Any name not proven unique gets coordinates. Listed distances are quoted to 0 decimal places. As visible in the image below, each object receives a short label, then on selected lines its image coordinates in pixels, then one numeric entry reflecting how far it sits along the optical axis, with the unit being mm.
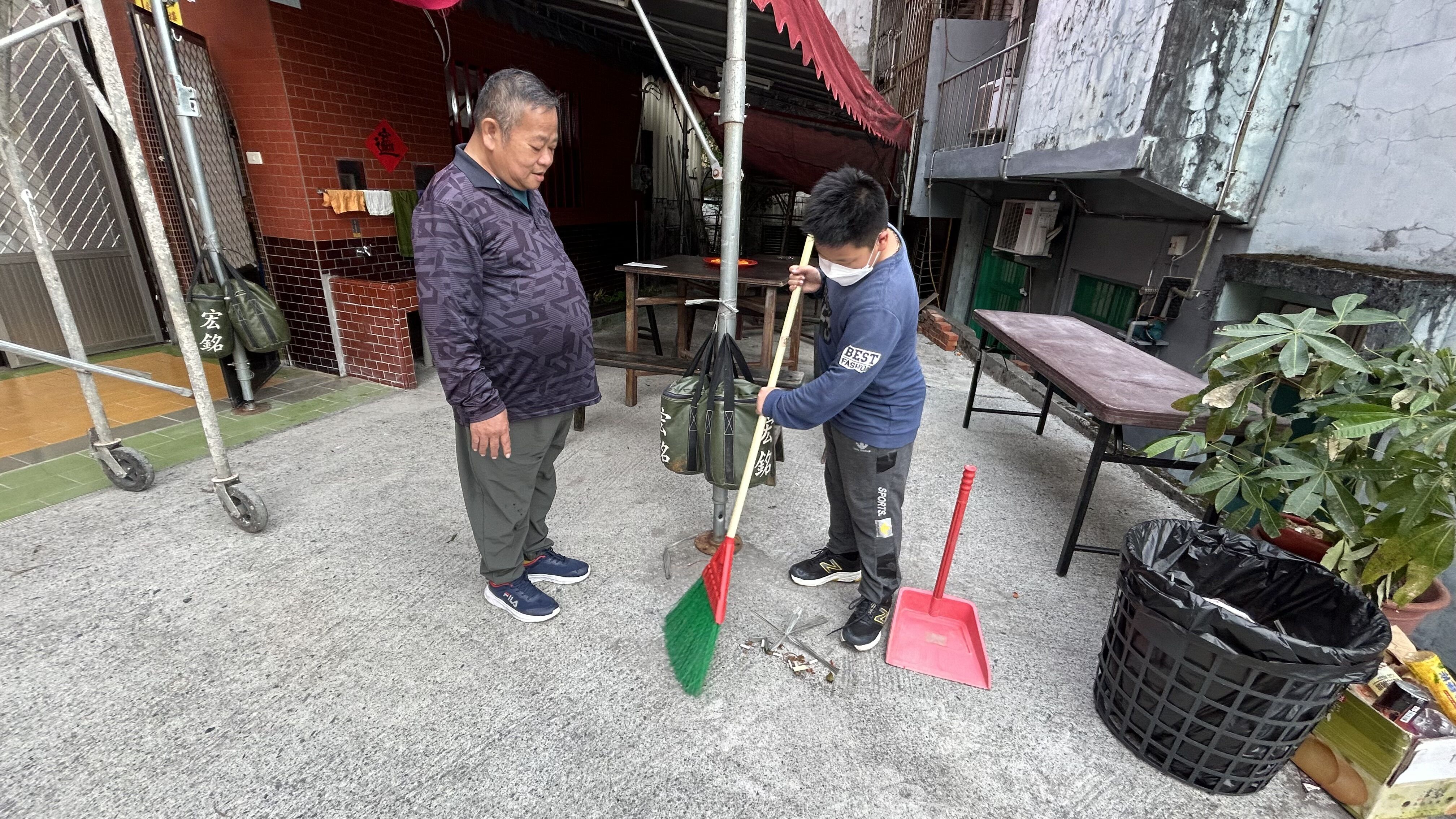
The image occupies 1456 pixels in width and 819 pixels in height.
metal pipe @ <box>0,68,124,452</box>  2660
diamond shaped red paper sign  4949
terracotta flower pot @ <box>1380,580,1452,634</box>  2021
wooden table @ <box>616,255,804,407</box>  4641
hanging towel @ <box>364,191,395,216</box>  4922
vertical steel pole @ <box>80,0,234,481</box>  2258
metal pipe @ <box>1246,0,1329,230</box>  3381
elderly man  1905
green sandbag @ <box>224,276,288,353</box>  4160
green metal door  7340
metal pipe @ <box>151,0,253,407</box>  3396
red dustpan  2287
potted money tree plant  1822
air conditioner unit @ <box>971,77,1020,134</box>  6242
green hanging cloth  5211
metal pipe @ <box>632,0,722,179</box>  2377
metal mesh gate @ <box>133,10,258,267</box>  4109
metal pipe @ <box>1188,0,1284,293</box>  3363
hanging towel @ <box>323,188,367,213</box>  4680
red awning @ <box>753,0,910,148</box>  2637
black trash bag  1613
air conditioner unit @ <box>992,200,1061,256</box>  6125
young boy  1938
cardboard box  1712
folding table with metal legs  2609
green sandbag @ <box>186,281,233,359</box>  4031
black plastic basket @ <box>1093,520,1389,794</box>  1657
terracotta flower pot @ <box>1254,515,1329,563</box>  2285
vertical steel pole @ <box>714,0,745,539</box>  2223
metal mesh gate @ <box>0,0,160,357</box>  4691
